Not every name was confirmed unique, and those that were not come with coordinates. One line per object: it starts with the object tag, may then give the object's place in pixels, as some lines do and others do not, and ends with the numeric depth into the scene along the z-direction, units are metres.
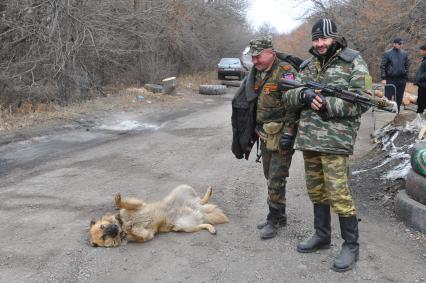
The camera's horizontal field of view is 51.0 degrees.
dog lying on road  4.48
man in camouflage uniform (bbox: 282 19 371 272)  3.70
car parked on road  29.86
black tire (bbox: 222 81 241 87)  27.38
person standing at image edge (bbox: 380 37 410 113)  9.38
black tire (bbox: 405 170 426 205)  4.67
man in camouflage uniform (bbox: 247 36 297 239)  4.35
